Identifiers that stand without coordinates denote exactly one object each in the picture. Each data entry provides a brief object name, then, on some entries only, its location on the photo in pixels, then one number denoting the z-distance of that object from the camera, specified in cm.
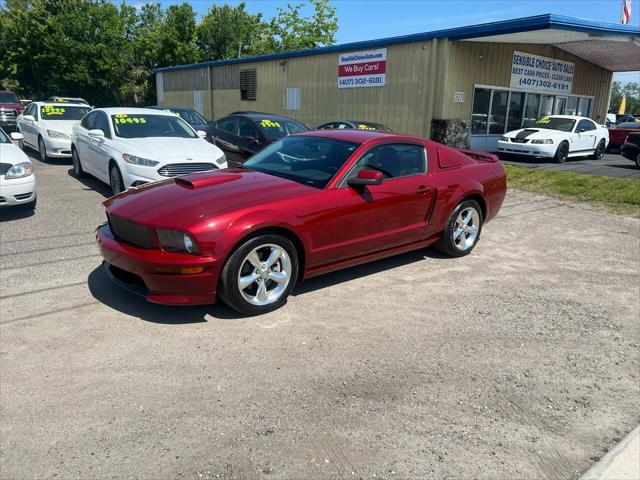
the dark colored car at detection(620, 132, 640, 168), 1565
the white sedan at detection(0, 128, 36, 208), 706
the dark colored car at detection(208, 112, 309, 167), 1097
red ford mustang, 413
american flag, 1953
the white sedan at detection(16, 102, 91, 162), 1245
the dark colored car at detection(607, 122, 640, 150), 2161
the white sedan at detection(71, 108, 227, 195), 802
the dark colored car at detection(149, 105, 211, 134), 1530
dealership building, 1658
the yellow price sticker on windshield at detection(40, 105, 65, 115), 1335
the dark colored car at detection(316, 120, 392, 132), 1430
